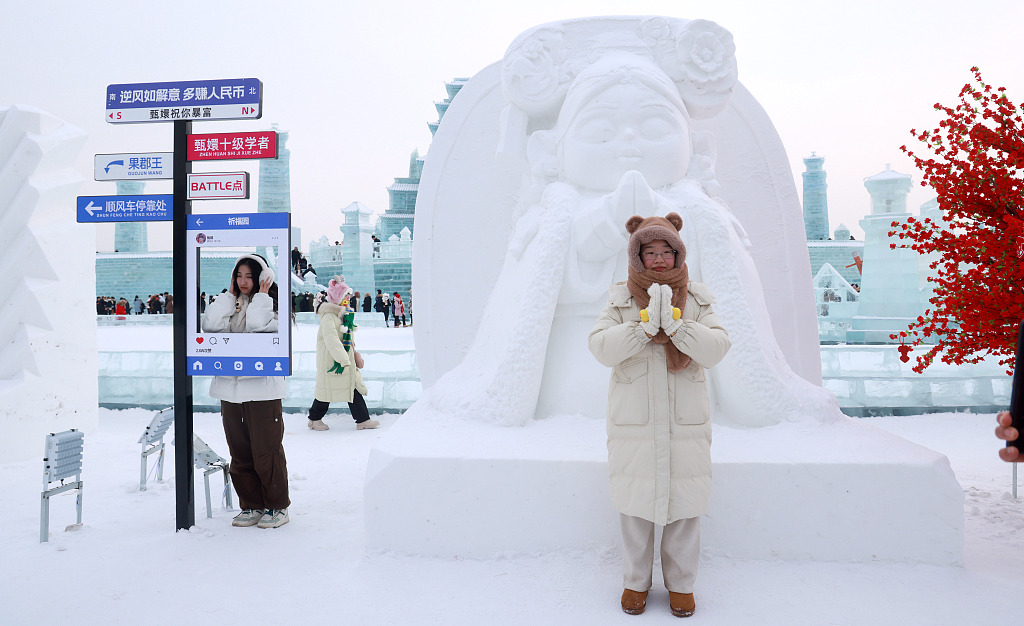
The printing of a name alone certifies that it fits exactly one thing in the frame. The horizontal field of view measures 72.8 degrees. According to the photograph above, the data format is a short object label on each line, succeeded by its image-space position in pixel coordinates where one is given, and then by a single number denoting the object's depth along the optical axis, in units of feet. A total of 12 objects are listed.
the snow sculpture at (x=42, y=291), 16.90
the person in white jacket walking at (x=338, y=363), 19.88
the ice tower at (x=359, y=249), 71.00
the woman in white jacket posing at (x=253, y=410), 11.06
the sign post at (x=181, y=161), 10.66
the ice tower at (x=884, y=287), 35.58
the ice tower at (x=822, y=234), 83.05
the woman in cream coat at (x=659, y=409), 7.43
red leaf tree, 10.85
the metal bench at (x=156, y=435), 13.39
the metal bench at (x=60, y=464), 10.73
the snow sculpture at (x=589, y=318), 9.02
